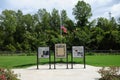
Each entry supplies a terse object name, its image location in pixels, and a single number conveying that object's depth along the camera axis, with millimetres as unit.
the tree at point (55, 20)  29364
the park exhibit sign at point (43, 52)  8161
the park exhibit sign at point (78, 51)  8173
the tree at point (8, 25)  27146
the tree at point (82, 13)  27146
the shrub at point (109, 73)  4731
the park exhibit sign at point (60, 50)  8347
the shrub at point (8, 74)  4597
